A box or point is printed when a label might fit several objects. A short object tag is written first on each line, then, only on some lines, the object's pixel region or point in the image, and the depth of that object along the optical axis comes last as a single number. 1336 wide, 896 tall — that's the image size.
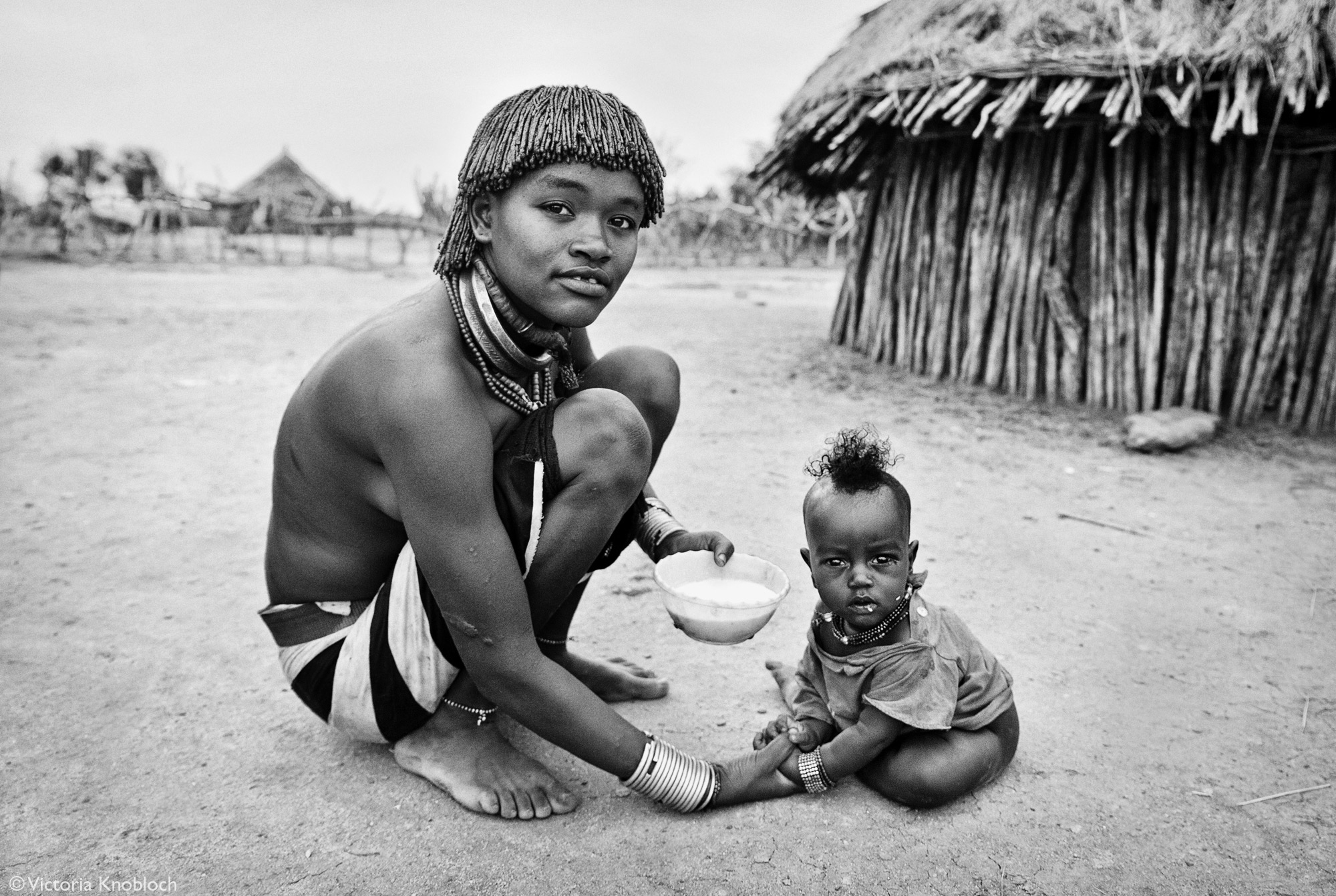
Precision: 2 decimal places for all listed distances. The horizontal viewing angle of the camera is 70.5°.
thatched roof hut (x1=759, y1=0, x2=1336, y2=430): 4.47
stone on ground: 4.45
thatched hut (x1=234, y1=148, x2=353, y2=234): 20.78
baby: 1.75
